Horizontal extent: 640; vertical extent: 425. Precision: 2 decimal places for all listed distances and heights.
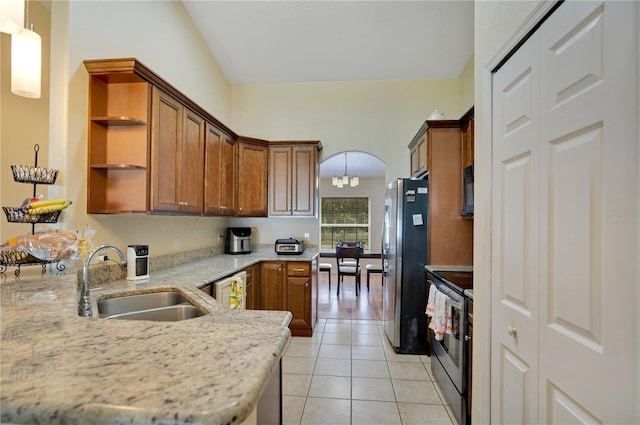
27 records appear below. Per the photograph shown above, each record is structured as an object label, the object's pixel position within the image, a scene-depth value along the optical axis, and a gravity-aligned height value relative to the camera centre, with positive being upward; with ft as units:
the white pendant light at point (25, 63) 4.51 +2.36
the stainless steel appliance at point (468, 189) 8.15 +0.87
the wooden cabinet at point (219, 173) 9.51 +1.54
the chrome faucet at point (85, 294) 4.50 -1.31
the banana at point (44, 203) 5.26 +0.21
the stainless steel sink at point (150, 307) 5.53 -1.81
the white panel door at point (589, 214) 2.47 +0.07
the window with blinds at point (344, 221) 27.96 -0.29
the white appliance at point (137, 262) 6.97 -1.11
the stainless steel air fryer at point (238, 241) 12.50 -1.04
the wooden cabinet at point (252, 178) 12.05 +1.65
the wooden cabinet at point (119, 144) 6.45 +1.62
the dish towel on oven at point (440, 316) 7.24 -2.43
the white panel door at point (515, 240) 3.65 -0.27
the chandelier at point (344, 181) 22.09 +2.80
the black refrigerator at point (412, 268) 9.74 -1.66
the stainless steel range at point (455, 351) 6.33 -3.17
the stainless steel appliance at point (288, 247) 12.36 -1.26
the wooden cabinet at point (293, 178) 12.62 +1.69
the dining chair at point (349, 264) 17.78 -2.83
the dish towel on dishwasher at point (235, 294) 8.15 -2.19
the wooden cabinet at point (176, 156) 6.89 +1.57
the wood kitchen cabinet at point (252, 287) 10.07 -2.52
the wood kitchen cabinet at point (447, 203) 9.56 +0.52
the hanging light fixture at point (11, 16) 3.79 +2.63
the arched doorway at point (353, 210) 26.25 +0.77
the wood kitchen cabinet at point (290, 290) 11.25 -2.80
